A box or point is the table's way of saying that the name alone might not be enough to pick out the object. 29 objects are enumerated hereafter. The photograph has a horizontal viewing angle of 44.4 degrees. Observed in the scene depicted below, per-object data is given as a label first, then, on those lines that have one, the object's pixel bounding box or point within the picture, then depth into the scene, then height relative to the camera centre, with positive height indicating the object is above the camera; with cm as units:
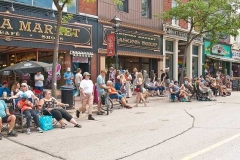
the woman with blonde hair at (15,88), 1140 -62
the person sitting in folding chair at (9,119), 779 -125
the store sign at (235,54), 3419 +213
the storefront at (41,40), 1405 +170
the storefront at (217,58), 2978 +147
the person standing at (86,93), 1042 -74
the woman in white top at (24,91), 869 -58
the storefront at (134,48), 1845 +171
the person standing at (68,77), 1538 -25
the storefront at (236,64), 3435 +102
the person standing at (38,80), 1411 -37
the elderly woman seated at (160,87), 1911 -97
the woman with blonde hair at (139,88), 1402 -76
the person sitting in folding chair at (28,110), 830 -108
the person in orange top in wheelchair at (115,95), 1215 -98
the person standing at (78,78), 1517 -30
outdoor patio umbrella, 1121 +17
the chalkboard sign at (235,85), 2691 -117
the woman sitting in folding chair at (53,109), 879 -112
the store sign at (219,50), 2970 +233
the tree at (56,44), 1151 +113
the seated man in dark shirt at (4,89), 1119 -64
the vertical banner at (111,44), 1687 +164
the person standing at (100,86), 1139 -54
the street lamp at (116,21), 1458 +256
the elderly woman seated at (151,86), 1875 -89
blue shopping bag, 857 -148
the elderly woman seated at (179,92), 1636 -111
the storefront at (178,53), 2431 +176
